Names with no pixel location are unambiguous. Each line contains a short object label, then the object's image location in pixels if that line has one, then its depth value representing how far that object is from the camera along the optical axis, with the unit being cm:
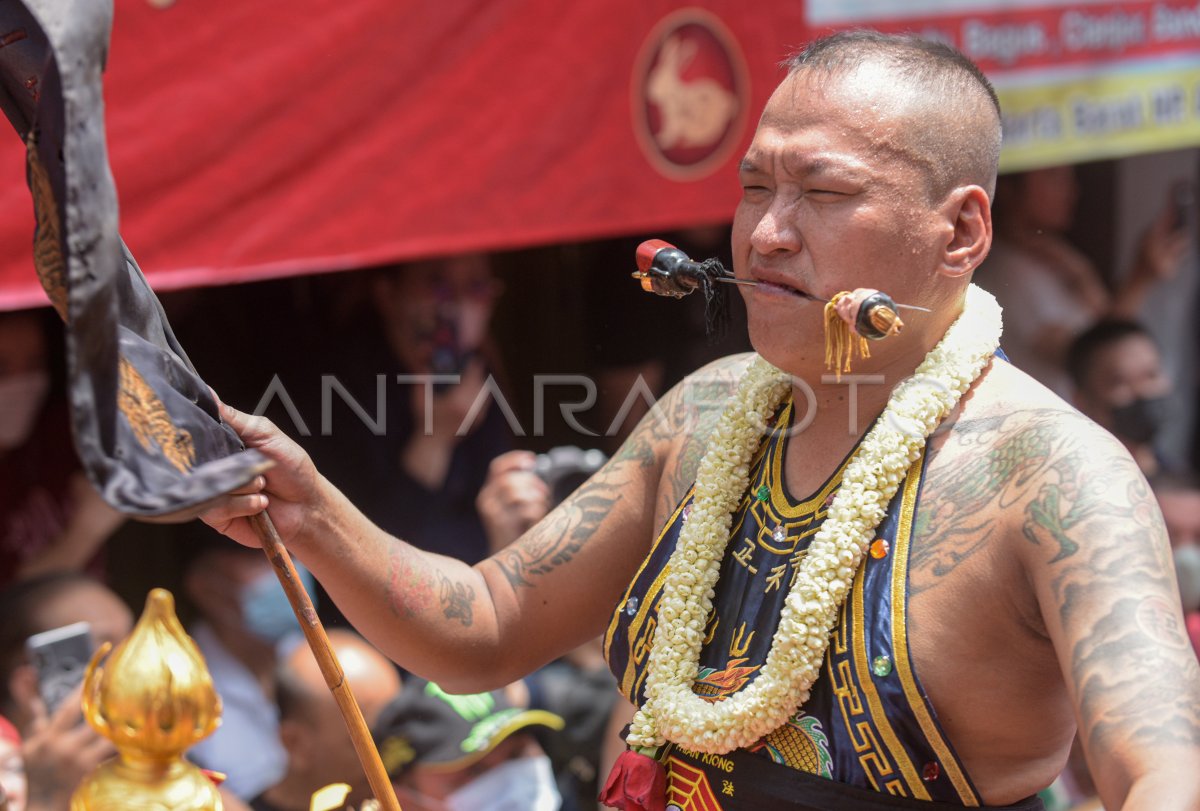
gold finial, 293
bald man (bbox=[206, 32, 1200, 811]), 351
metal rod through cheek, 398
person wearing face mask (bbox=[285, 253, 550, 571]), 748
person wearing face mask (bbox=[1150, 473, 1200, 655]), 986
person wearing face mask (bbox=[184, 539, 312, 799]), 686
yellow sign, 911
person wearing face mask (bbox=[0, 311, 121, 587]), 654
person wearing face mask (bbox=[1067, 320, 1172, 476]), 1039
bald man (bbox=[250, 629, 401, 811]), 661
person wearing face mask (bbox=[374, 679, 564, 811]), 656
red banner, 583
